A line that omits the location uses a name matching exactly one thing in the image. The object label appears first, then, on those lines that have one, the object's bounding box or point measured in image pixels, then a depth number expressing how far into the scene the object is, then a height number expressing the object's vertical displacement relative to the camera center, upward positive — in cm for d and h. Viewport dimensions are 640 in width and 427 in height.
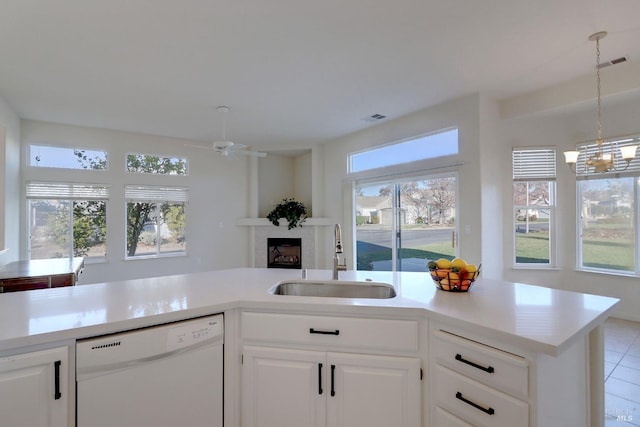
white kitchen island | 113 -48
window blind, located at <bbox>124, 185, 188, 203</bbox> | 555 +45
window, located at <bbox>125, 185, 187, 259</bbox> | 562 -6
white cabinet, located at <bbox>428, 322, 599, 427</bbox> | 109 -66
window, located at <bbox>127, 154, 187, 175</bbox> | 564 +101
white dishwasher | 124 -70
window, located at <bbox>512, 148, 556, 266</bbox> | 445 +9
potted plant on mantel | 627 +6
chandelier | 268 +55
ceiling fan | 375 +88
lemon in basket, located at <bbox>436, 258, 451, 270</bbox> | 176 -28
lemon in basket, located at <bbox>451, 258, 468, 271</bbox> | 174 -28
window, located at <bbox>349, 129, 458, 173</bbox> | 437 +104
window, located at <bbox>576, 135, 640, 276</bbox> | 398 +1
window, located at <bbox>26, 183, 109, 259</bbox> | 486 -3
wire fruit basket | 171 -34
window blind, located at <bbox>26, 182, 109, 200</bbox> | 482 +45
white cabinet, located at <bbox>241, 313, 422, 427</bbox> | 143 -76
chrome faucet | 207 -30
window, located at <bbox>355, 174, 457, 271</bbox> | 453 -10
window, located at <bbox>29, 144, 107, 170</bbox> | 486 +99
